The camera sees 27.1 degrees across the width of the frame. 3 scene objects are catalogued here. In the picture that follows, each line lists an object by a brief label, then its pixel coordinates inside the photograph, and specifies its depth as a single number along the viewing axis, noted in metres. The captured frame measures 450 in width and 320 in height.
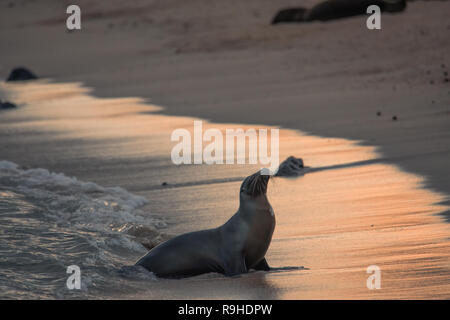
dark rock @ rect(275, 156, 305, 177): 10.38
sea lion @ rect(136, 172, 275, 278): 6.68
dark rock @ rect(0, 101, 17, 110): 19.77
